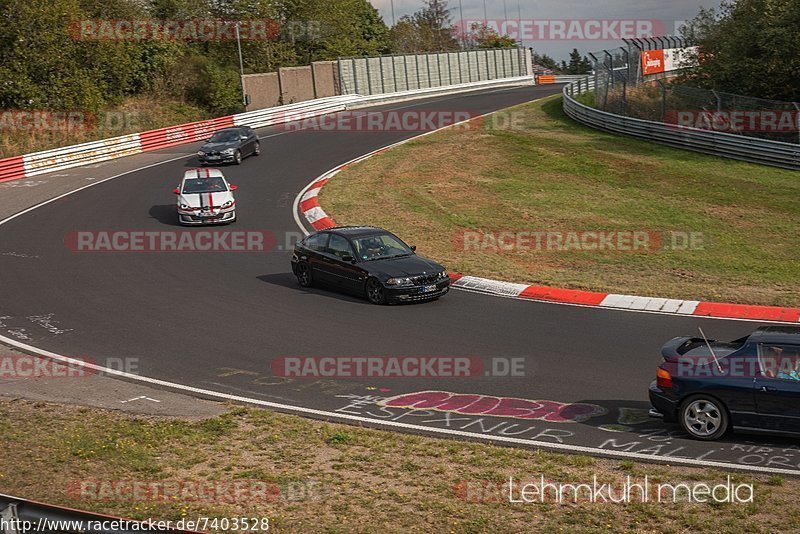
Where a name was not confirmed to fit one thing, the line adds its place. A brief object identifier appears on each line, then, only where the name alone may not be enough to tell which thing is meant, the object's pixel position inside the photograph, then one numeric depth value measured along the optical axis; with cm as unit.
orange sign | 5000
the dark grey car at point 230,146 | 3766
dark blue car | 1124
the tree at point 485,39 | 9644
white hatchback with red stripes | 2736
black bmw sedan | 1906
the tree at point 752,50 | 3616
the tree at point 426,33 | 10256
